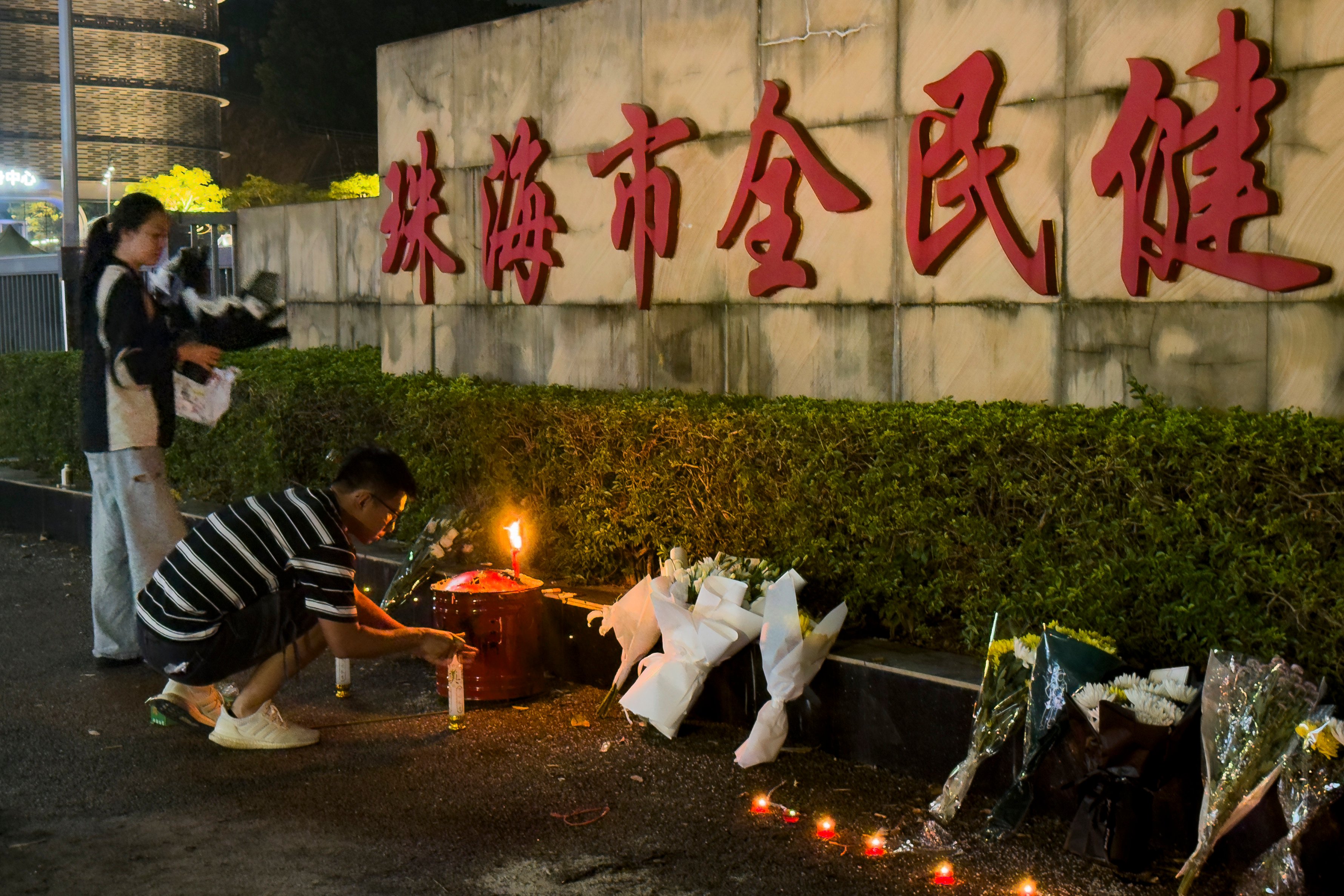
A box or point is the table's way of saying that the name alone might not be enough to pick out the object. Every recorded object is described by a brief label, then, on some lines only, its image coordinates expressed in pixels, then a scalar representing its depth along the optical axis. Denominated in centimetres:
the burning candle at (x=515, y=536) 566
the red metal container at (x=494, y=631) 562
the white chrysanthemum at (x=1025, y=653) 427
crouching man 490
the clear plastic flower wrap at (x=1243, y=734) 365
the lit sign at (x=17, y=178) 5206
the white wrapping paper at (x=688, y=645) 503
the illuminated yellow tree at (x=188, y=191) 4294
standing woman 611
